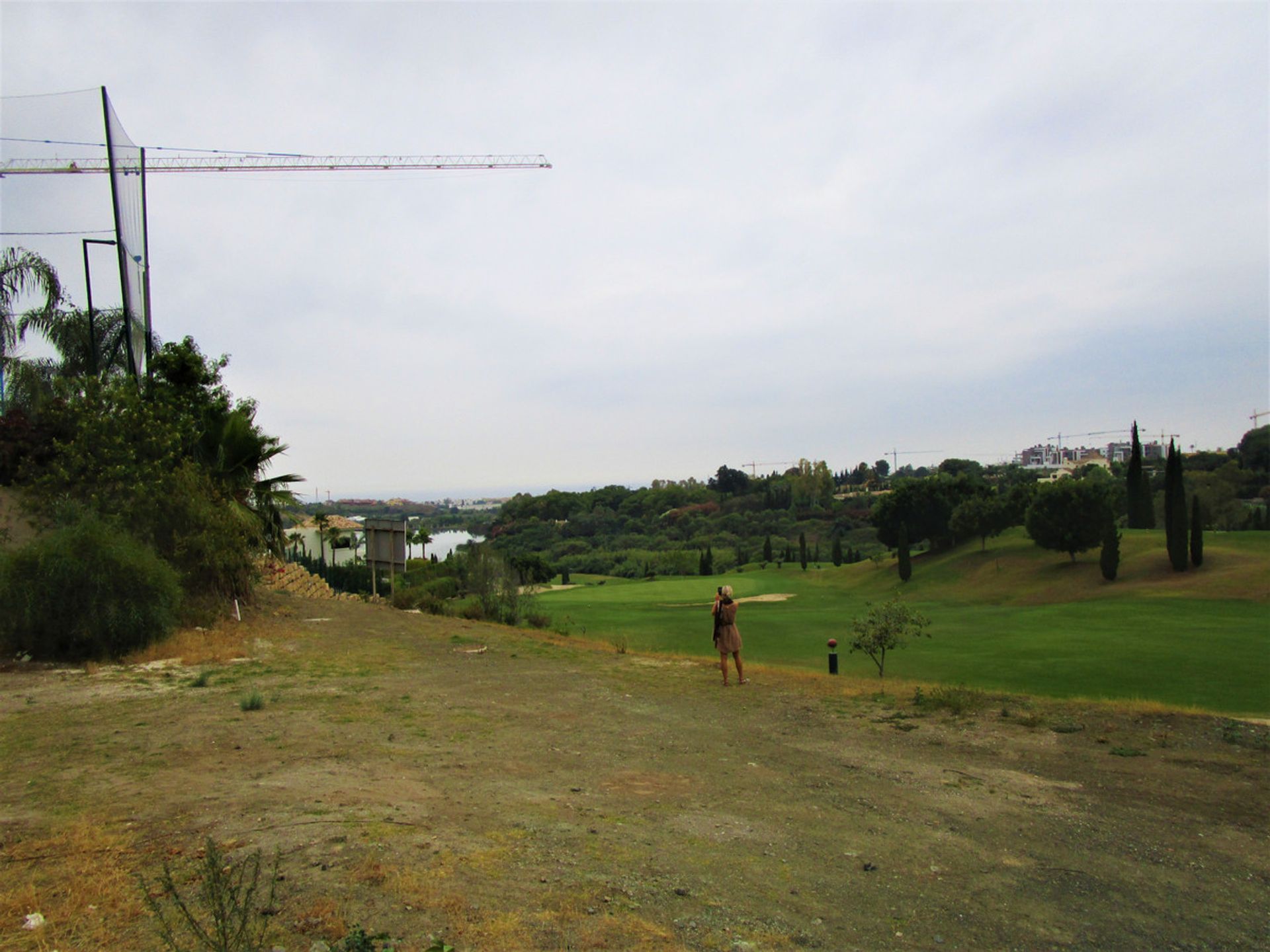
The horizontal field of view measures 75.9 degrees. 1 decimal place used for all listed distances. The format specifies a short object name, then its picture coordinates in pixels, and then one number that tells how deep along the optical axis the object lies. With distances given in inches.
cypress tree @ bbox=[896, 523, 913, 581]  2539.4
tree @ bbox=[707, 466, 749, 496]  6505.9
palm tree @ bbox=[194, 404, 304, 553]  718.5
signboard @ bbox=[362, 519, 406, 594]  999.6
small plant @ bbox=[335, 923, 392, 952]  143.3
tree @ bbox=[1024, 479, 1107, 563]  2108.8
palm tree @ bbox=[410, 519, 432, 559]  2851.9
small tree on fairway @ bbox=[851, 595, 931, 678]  708.7
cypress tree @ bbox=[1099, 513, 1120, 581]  1957.4
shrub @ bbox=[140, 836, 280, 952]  130.9
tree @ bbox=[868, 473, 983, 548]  2861.7
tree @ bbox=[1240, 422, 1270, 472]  3722.9
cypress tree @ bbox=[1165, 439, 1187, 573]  1863.9
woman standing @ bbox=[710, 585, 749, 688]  507.5
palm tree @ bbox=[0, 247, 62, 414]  948.0
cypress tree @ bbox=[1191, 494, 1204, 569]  1849.2
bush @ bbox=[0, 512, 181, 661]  488.7
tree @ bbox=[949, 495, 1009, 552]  2608.3
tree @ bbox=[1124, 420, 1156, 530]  2600.9
